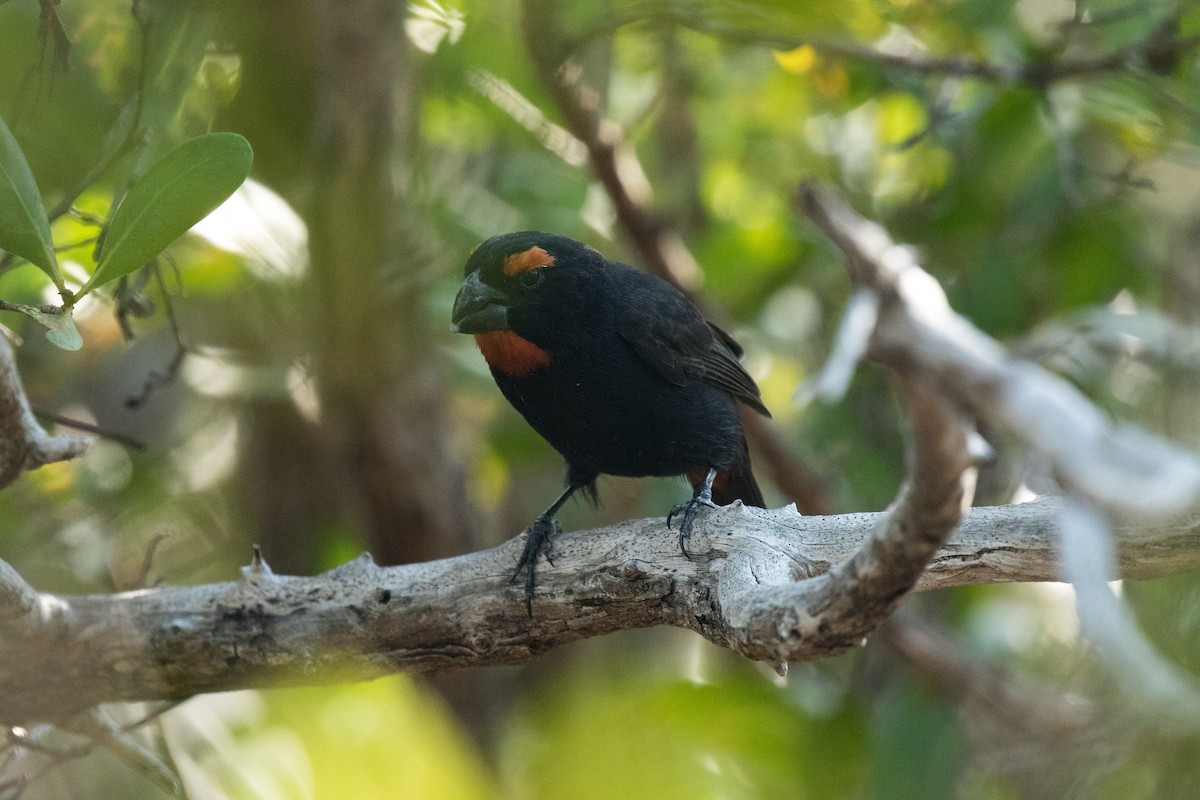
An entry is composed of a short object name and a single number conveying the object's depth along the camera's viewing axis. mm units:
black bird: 7371
